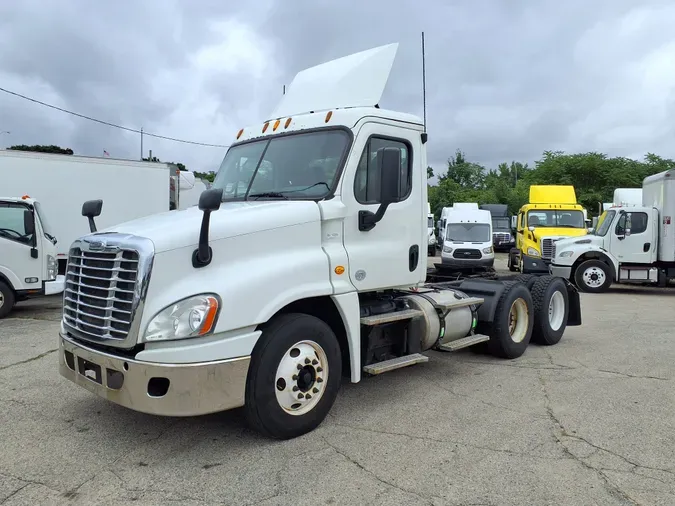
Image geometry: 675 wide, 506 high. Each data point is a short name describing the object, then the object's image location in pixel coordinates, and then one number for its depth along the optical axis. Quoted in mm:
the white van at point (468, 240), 19094
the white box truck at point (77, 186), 12414
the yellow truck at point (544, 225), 17531
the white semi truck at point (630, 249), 14727
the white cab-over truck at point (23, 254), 9820
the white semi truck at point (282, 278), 3750
